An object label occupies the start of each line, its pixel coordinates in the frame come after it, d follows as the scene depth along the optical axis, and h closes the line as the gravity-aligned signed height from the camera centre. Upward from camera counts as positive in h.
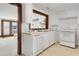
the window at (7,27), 4.13 +0.13
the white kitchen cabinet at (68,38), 2.46 -0.45
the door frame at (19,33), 1.76 -0.13
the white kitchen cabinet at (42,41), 1.75 -0.47
